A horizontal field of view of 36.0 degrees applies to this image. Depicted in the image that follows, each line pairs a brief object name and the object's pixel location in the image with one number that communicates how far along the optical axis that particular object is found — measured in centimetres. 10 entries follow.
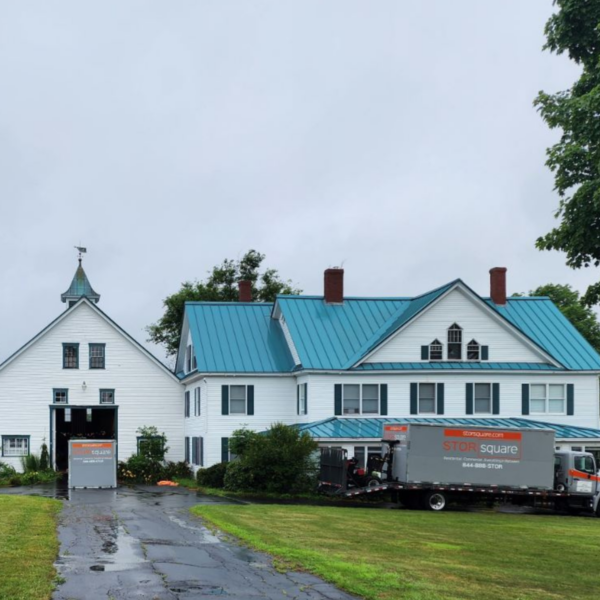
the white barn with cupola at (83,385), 5138
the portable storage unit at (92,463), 4169
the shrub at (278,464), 3975
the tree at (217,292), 7106
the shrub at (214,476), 4288
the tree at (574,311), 7244
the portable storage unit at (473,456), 3494
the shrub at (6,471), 4883
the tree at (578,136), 2266
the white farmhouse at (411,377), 4559
